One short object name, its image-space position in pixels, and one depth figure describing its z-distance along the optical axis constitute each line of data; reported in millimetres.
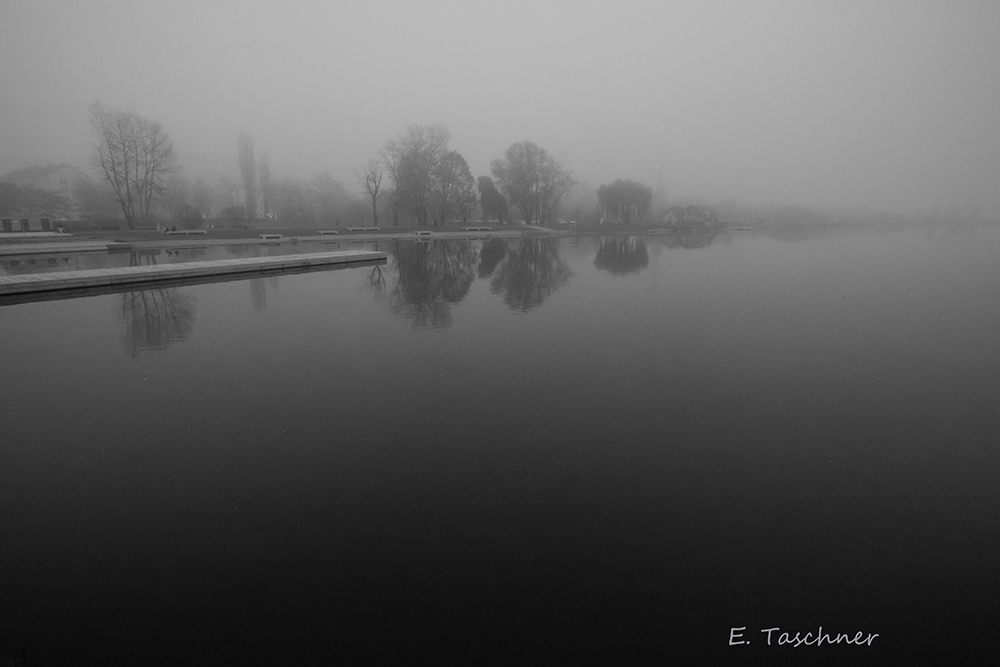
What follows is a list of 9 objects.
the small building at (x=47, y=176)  102438
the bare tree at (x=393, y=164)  63750
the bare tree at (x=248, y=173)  84000
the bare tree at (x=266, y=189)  86688
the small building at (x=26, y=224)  43594
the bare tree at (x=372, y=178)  61875
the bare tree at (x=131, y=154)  46938
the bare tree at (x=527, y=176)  75250
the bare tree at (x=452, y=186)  64312
